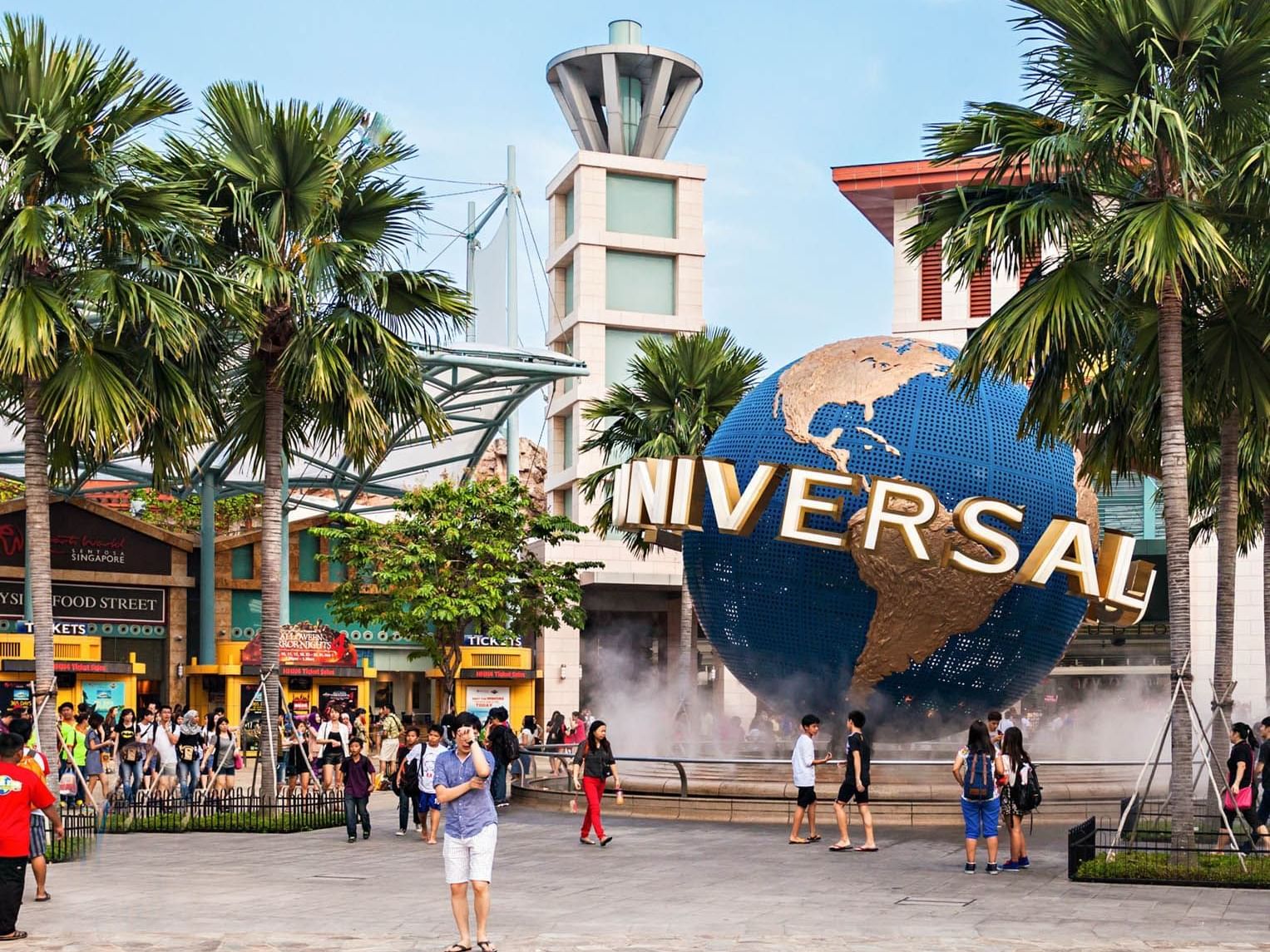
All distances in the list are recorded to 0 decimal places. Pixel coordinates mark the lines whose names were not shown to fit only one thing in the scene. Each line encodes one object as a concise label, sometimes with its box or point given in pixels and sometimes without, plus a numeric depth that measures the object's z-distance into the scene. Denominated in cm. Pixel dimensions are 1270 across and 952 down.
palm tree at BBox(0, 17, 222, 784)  1786
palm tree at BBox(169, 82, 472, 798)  2078
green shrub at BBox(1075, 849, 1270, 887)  1496
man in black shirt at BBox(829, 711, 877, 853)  1808
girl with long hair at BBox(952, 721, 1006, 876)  1622
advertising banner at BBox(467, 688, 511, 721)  4791
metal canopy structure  4666
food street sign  4622
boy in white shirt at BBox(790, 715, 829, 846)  1900
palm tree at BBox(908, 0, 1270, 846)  1568
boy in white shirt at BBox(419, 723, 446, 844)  1872
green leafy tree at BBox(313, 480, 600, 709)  3838
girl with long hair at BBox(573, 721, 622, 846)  1895
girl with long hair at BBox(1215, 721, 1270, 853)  1742
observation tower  6041
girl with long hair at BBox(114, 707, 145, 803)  2634
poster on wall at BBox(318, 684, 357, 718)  4644
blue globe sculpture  2173
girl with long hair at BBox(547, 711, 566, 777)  3519
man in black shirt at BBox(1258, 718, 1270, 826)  1727
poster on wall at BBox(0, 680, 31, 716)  4100
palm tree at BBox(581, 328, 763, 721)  3300
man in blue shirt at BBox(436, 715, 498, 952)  1154
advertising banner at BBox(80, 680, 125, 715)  4203
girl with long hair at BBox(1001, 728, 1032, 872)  1653
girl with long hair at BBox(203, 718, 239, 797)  2241
